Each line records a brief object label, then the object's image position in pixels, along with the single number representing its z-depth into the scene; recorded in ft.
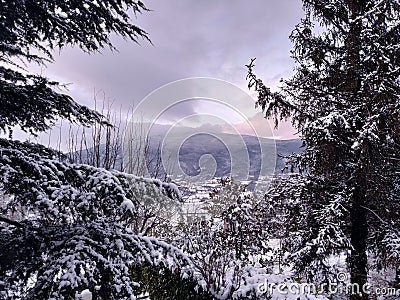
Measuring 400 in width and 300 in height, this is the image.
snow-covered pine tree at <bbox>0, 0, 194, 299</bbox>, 6.61
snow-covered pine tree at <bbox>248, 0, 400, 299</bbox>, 16.71
